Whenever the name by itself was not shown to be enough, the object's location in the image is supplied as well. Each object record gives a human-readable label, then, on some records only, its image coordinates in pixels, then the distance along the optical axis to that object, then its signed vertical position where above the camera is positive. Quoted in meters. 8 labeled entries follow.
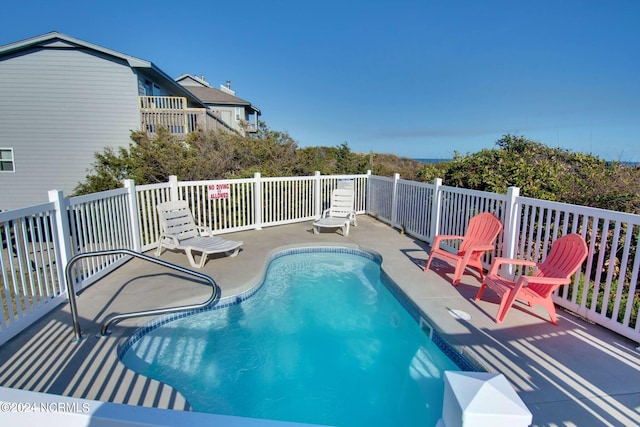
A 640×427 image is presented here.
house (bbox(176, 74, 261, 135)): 22.53 +4.21
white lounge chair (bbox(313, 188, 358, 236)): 7.61 -1.01
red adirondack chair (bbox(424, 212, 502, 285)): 4.31 -1.09
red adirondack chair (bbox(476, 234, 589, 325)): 3.12 -1.11
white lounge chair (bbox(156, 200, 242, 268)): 4.99 -1.19
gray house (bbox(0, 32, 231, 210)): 11.45 +1.76
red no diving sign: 6.56 -0.57
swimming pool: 2.76 -1.97
